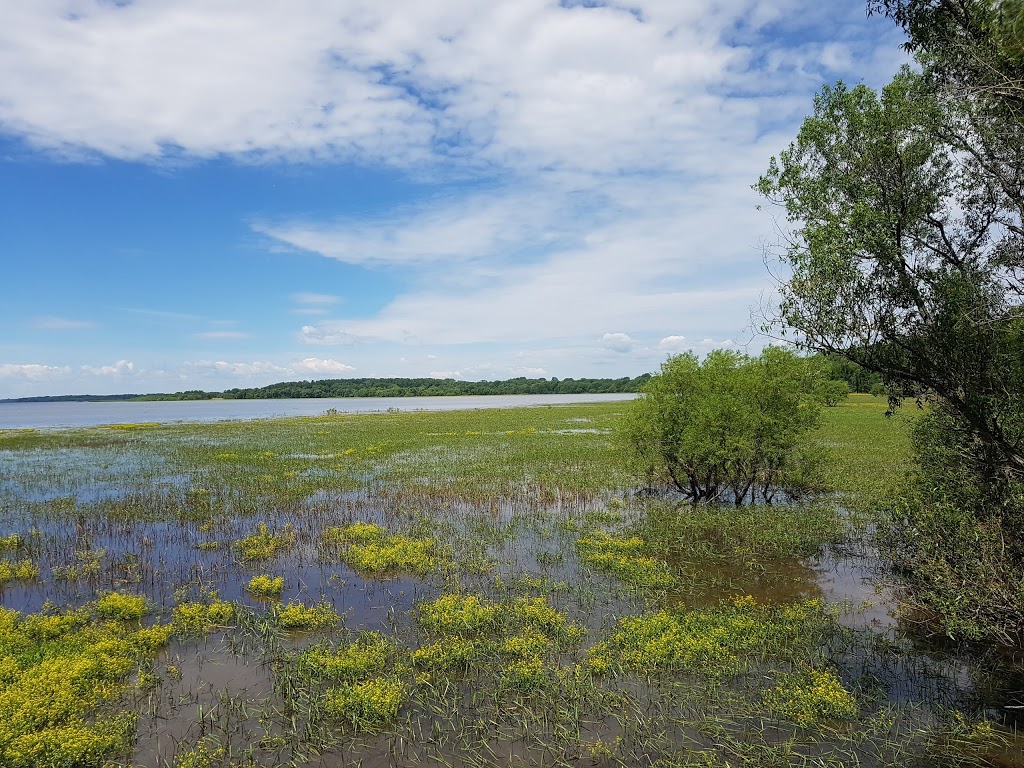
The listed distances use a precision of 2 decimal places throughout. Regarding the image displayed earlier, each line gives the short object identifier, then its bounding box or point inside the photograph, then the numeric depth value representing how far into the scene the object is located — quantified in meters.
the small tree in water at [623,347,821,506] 22.27
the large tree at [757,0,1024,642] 9.41
